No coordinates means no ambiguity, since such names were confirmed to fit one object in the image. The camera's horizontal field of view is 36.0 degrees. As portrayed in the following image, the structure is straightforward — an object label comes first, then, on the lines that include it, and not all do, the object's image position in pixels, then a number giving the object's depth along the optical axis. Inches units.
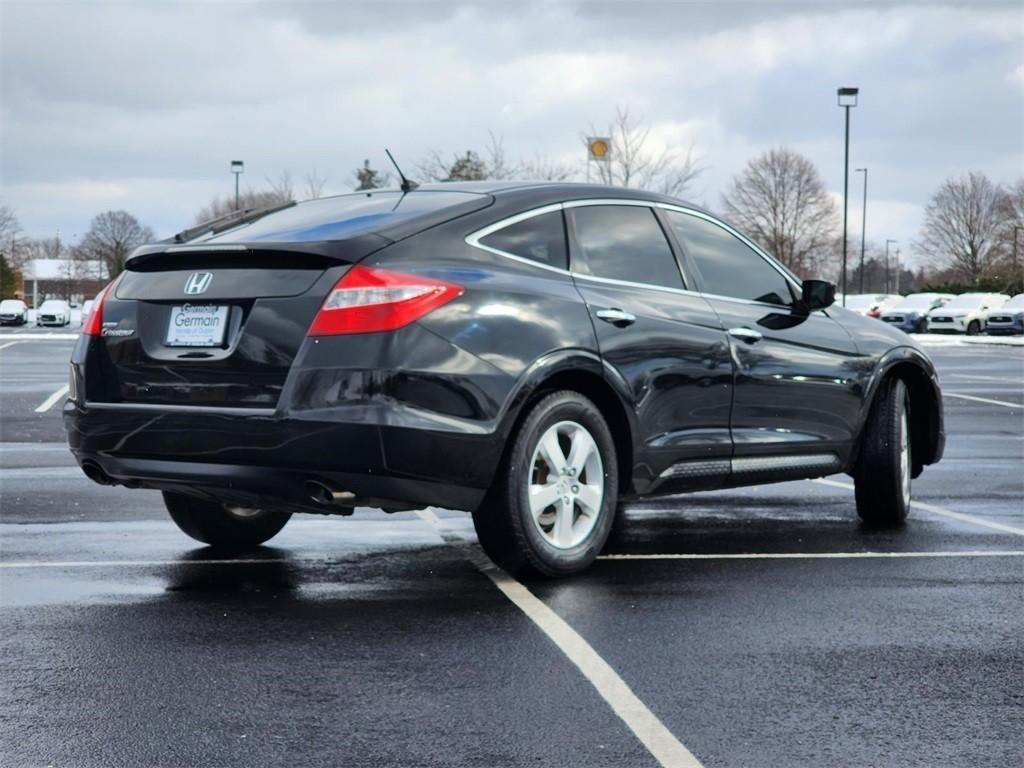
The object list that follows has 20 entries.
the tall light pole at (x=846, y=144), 2225.6
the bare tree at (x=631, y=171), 2081.7
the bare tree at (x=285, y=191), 2801.4
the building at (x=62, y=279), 5364.2
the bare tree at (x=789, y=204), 3868.1
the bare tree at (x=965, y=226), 4252.0
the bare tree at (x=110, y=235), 5408.5
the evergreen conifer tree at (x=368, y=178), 2300.9
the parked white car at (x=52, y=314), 2979.8
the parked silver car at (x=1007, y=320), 2113.7
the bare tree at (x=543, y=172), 2098.9
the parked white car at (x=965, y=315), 2239.2
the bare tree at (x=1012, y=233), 3499.0
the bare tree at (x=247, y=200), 2961.1
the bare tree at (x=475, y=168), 2165.4
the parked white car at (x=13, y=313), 3058.3
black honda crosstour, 229.8
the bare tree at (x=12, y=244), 4577.8
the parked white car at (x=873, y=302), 2625.5
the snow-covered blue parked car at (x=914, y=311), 2399.1
